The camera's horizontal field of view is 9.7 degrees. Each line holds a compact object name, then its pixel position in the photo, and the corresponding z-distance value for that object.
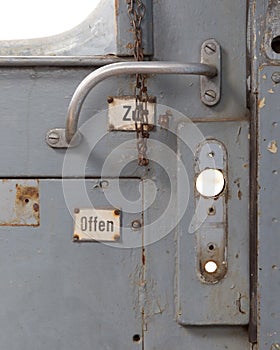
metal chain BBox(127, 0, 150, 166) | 2.29
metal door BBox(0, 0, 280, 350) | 2.30
